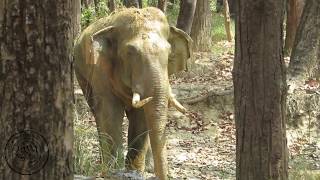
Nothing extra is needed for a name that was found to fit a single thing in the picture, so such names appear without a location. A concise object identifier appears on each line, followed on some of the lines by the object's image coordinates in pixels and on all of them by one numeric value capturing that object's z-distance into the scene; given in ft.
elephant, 27.14
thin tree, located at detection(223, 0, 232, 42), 69.21
